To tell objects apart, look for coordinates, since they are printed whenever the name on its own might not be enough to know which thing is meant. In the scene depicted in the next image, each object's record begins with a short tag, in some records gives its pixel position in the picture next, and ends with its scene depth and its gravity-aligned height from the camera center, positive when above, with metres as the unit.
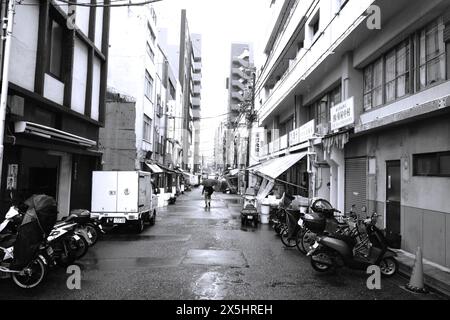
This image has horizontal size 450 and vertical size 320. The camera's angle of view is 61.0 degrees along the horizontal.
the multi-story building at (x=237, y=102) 54.91 +20.66
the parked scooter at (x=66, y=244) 7.83 -1.54
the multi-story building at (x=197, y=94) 105.12 +23.34
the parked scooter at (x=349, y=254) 7.95 -1.54
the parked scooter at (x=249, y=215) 16.85 -1.62
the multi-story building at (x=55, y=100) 10.48 +2.55
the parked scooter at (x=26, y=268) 6.54 -1.66
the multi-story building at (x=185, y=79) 70.50 +18.86
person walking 25.09 -1.11
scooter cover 6.49 -0.97
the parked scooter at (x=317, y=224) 9.20 -1.11
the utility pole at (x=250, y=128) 37.62 +5.40
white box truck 13.59 -0.80
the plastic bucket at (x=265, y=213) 17.95 -1.61
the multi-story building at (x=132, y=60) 27.41 +8.39
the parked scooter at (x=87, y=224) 9.53 -1.45
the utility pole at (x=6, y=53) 8.39 +2.74
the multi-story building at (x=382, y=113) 9.09 +2.15
